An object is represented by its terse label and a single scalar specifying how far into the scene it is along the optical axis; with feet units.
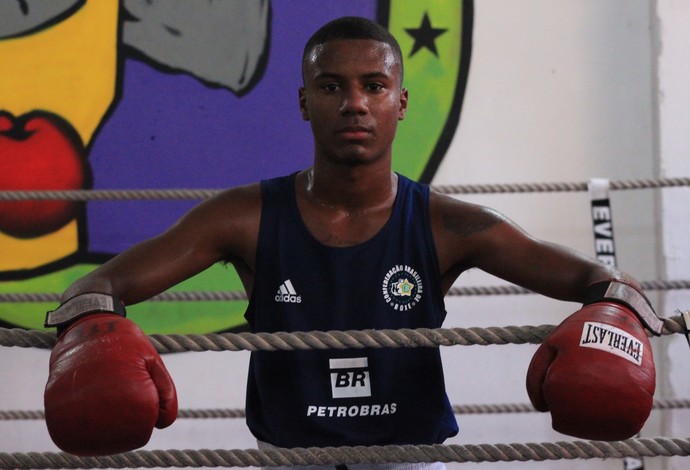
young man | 15.47
